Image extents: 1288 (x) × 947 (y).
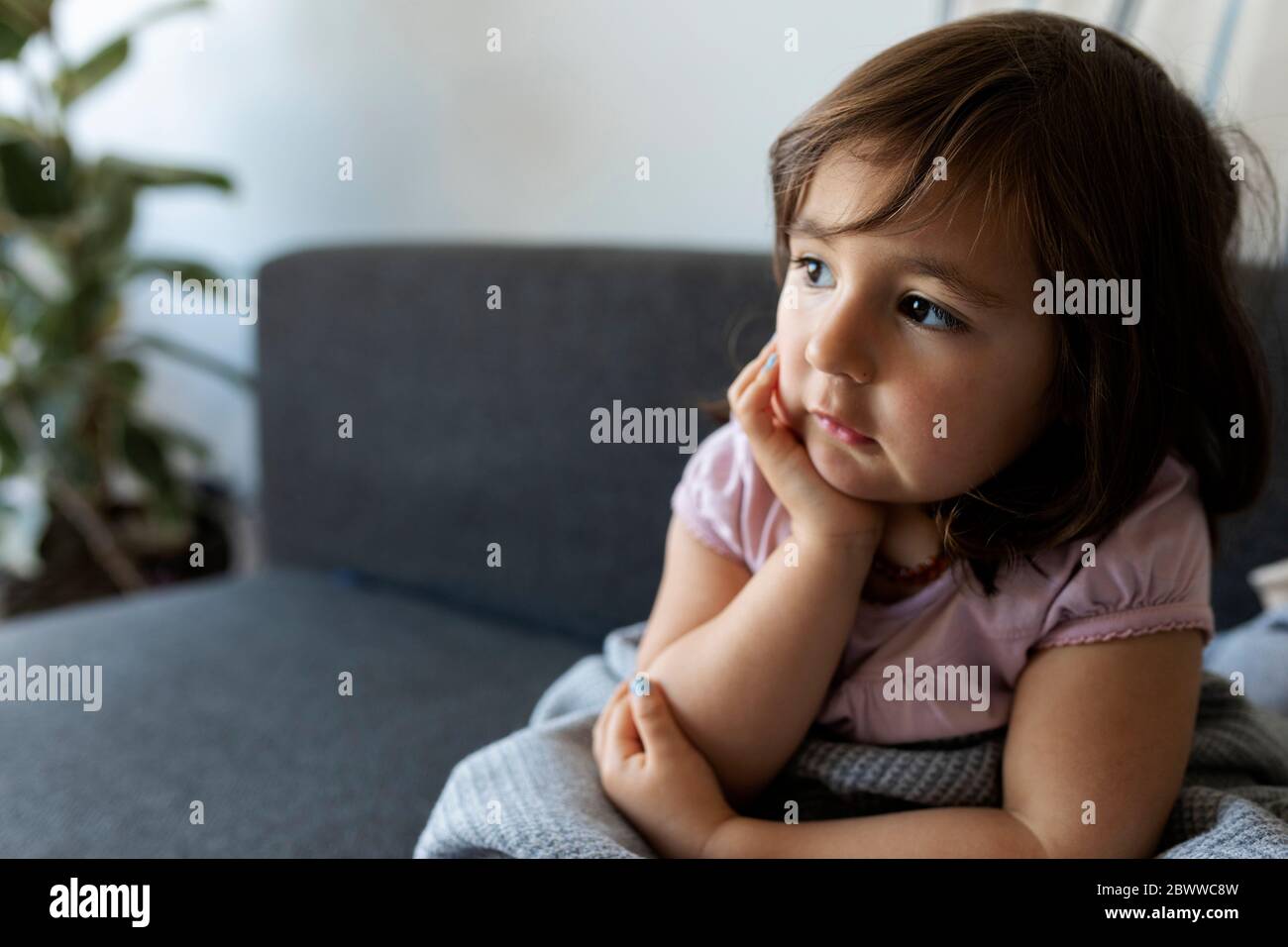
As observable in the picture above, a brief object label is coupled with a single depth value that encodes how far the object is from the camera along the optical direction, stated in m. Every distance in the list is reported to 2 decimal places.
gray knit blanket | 0.66
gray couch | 0.96
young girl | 0.60
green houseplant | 1.54
